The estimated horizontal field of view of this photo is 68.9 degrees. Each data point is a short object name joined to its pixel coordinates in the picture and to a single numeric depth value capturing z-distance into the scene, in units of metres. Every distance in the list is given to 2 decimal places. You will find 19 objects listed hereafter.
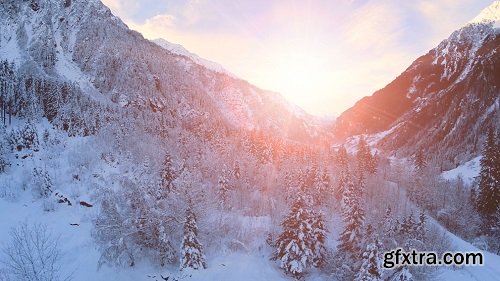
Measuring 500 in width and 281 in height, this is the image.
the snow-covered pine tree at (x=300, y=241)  40.56
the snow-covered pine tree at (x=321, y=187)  63.88
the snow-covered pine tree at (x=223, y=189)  57.12
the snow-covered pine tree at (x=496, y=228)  58.33
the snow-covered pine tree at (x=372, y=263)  32.75
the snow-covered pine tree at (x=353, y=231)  42.28
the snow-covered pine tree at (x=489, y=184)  63.59
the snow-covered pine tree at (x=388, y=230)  39.09
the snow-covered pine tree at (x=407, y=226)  45.91
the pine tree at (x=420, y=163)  107.38
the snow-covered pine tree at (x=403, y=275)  31.41
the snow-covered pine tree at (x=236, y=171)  66.25
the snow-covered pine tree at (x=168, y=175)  52.12
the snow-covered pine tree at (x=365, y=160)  95.60
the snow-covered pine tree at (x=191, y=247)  38.19
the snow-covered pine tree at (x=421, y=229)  44.19
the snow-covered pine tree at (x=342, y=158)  90.18
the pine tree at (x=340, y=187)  67.18
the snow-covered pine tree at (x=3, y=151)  49.17
